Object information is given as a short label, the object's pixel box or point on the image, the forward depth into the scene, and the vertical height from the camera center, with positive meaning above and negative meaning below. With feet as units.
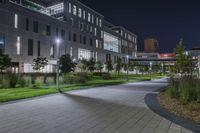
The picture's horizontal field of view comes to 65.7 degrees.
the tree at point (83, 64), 133.37 +5.45
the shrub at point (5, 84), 42.88 -3.62
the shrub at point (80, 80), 59.87 -3.56
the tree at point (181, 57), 114.62 +10.24
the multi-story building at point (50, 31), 105.50 +34.91
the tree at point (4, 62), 74.81 +4.56
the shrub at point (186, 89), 25.14 -3.22
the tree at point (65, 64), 85.11 +3.75
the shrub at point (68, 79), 57.56 -3.10
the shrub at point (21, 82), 45.83 -3.30
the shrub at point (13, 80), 43.73 -2.62
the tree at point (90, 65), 133.87 +4.96
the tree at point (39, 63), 112.74 +5.76
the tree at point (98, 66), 144.51 +4.43
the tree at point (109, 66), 155.22 +4.24
